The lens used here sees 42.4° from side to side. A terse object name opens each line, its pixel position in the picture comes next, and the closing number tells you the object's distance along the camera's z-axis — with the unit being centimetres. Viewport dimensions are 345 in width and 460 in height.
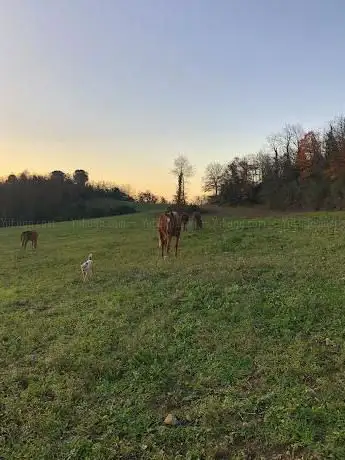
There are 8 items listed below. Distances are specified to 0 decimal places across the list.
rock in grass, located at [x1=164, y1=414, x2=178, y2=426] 521
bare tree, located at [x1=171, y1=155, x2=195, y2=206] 8475
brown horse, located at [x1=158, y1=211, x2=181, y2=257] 1939
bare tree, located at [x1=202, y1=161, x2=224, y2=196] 8194
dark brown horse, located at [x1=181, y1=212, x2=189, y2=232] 3297
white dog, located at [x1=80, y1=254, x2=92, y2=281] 1535
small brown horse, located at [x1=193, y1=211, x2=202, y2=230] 3381
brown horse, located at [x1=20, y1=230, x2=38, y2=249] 3187
